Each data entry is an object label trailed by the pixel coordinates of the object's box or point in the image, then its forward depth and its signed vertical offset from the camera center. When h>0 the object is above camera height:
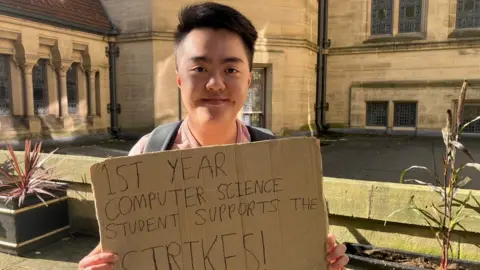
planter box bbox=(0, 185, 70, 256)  3.40 -1.19
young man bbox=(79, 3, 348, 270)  1.28 +0.15
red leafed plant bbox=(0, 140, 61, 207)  3.46 -0.78
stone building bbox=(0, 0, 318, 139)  8.97 +1.03
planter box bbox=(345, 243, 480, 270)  2.51 -1.15
